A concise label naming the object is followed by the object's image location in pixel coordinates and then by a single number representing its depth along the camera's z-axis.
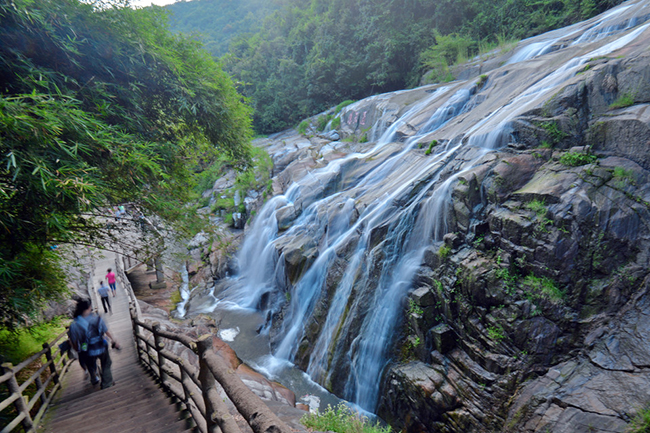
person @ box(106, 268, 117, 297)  12.53
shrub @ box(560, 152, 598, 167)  6.25
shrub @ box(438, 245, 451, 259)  7.01
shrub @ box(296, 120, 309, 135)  23.30
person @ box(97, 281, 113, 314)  10.68
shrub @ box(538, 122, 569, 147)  6.86
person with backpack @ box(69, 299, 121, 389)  5.30
